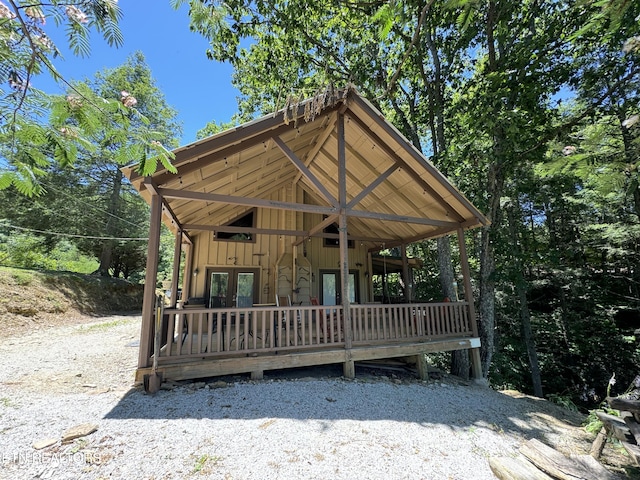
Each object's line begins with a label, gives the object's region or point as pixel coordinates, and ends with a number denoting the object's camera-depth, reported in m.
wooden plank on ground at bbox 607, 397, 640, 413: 3.27
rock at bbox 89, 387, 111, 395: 4.48
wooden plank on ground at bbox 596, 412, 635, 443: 3.39
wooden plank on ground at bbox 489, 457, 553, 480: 2.81
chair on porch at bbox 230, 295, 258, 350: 9.25
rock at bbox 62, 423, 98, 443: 3.14
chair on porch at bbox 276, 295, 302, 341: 9.01
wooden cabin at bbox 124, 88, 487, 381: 5.17
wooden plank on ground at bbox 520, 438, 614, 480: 2.85
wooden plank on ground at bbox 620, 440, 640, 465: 2.93
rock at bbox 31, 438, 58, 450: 2.96
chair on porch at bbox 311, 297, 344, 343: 5.84
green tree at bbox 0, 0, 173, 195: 1.74
